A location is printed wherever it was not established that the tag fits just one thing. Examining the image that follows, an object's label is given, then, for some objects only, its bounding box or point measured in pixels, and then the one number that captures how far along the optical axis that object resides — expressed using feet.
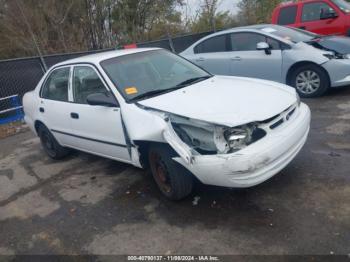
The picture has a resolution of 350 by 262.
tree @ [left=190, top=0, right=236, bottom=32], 58.80
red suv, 30.37
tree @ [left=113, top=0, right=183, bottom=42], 58.49
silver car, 21.33
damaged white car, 10.45
